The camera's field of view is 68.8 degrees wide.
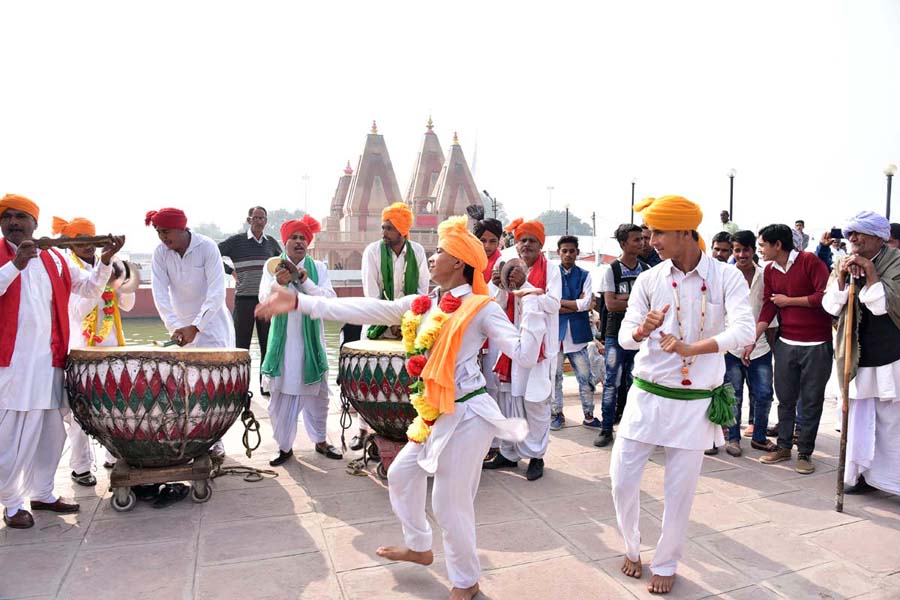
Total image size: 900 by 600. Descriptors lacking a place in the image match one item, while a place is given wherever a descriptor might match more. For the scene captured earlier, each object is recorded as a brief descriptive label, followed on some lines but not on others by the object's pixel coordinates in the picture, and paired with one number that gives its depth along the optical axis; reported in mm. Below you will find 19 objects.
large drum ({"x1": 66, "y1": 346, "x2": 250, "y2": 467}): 3744
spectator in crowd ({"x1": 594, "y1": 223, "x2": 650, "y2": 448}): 5480
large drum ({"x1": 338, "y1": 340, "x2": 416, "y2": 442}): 4258
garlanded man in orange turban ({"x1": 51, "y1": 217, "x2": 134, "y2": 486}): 4484
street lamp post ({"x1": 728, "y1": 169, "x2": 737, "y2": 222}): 20688
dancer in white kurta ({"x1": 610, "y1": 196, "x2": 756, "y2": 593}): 3041
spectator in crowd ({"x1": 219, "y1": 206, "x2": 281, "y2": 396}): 7066
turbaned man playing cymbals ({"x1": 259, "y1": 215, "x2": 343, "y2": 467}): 4965
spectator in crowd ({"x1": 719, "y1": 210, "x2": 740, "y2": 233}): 12333
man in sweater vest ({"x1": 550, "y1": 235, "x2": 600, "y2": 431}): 5879
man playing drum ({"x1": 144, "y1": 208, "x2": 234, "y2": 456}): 4695
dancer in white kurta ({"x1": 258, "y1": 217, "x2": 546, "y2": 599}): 2842
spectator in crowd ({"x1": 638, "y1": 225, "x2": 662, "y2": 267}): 5621
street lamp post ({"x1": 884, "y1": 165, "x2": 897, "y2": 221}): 17469
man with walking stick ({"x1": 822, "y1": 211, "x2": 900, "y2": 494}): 4102
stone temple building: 35969
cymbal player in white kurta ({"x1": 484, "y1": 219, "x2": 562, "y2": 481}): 4641
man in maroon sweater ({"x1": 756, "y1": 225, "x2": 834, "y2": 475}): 4762
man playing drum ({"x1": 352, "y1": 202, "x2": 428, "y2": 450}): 5305
